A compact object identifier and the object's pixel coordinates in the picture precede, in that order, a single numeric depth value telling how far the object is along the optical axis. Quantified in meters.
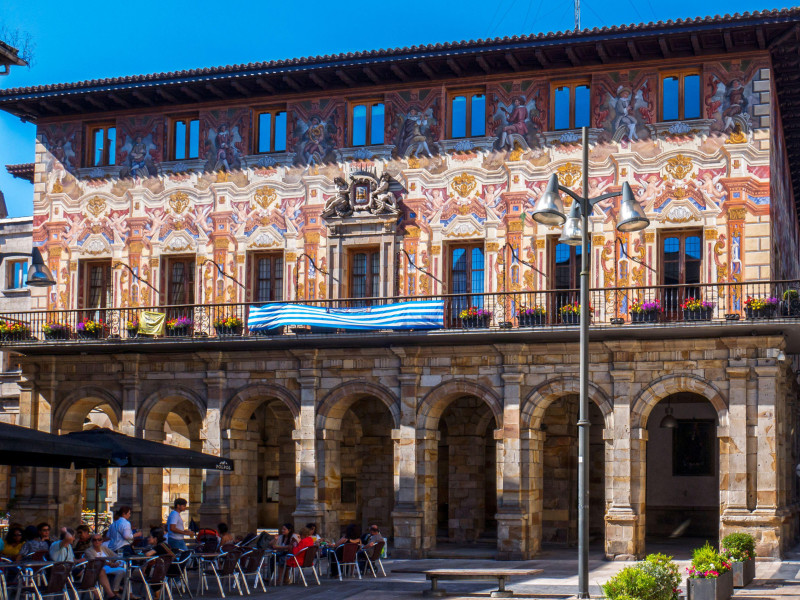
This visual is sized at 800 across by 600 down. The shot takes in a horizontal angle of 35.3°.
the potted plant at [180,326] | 34.12
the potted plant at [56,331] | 35.28
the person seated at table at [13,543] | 22.05
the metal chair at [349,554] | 25.95
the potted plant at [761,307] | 29.22
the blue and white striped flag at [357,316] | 31.66
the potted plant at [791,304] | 29.33
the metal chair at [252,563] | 23.70
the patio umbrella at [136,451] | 23.69
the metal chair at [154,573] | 21.16
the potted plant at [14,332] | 35.47
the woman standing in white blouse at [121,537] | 22.94
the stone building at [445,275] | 30.61
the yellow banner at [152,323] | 34.22
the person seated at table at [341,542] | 26.50
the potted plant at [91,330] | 34.78
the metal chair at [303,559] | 24.80
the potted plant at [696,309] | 29.83
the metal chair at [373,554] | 26.47
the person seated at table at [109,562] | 20.97
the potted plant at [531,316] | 31.25
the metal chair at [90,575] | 19.92
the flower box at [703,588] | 19.78
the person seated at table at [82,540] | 22.56
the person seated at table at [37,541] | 21.44
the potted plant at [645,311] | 30.23
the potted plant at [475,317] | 31.62
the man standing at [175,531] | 23.70
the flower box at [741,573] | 23.12
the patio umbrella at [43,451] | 20.11
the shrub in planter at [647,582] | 17.80
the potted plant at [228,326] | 33.56
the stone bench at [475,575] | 22.44
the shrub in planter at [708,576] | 19.81
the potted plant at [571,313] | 30.72
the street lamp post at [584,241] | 19.66
